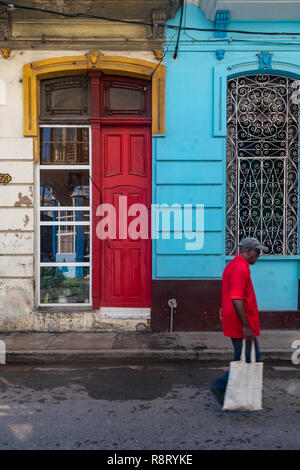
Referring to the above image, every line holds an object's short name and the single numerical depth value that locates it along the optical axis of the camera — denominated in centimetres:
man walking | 433
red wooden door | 816
